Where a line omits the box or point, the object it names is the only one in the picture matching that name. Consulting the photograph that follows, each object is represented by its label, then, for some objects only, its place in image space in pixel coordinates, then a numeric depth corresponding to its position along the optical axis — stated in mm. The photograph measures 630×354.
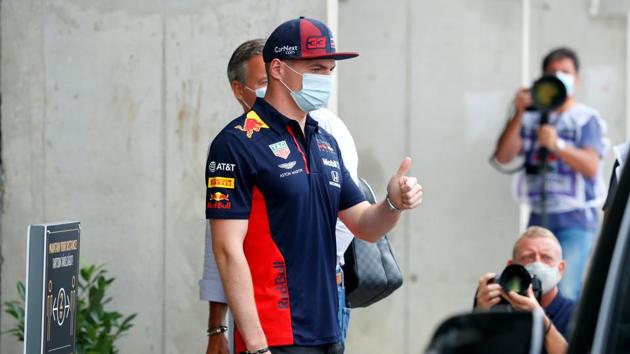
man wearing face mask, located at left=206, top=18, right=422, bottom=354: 8219
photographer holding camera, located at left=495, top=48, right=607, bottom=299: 15641
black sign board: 8945
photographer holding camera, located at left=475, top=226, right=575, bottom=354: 8445
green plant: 11750
